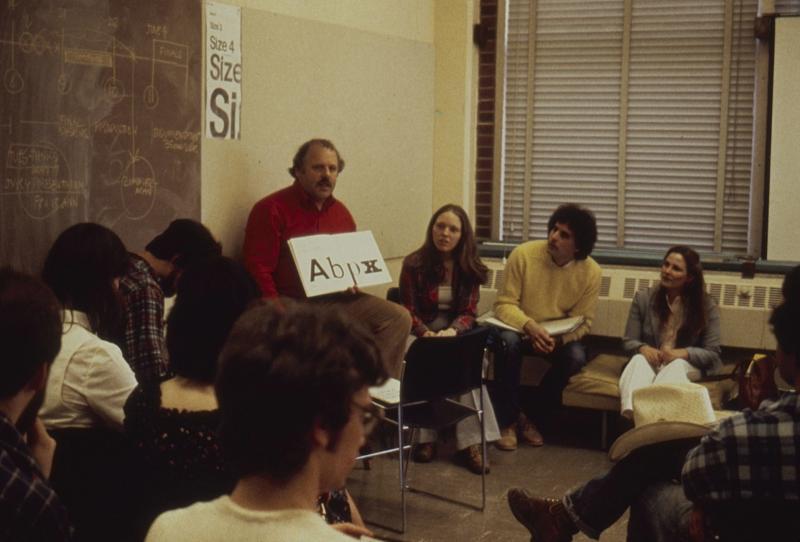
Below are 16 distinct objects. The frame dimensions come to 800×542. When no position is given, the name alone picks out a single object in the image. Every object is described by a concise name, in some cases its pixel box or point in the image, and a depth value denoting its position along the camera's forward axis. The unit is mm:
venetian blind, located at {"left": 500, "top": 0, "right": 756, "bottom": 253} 6344
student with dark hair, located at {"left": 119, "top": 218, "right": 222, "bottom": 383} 3506
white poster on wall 4758
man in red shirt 5020
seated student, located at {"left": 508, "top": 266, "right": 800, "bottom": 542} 2332
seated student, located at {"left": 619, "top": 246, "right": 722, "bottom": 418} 5328
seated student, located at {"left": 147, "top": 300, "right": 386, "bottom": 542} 1330
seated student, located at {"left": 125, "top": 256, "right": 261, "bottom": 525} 2213
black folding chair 4266
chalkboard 3725
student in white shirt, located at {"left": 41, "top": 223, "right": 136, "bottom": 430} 2652
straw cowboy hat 3160
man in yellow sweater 5613
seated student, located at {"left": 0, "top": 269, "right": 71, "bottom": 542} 1697
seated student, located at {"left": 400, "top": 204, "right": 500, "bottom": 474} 5555
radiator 5793
